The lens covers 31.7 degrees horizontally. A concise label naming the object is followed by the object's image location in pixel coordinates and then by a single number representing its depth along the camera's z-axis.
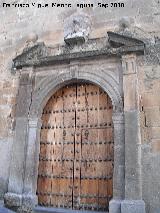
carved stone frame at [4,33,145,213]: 3.62
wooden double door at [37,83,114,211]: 3.97
